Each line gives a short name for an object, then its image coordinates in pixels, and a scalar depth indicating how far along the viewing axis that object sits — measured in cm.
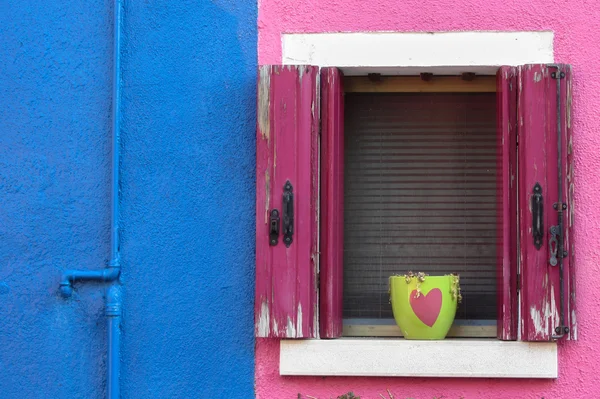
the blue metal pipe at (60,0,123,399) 458
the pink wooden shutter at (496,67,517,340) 453
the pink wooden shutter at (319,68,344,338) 459
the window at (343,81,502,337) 480
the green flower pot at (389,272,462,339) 454
